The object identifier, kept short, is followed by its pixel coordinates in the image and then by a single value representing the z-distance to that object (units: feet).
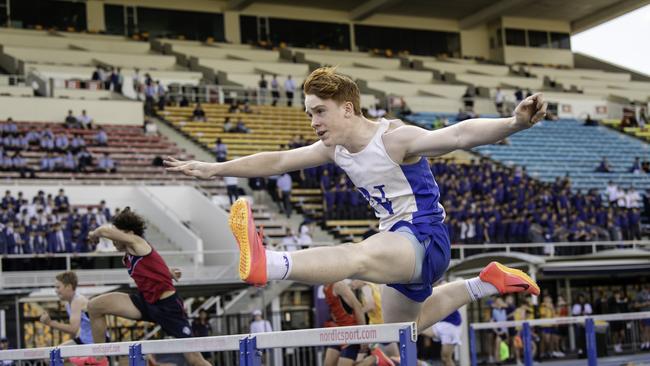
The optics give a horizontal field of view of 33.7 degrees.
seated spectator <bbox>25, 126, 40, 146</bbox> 97.04
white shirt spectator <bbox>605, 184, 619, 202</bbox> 108.37
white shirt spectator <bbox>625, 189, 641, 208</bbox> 107.65
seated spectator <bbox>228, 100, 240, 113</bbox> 122.39
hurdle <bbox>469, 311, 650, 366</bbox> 41.52
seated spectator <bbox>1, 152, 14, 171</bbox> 90.28
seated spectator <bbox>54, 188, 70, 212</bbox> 82.94
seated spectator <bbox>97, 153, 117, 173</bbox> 95.50
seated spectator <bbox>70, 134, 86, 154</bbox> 97.04
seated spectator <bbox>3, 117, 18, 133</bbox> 97.19
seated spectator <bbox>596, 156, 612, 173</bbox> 125.56
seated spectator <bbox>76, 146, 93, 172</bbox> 94.53
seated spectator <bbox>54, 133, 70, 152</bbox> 96.48
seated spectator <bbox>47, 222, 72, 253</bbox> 75.97
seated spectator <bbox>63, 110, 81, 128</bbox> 104.47
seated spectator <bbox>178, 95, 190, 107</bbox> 119.85
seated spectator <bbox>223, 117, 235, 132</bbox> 113.09
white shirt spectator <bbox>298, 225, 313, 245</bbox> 83.53
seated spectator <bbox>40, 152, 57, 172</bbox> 92.38
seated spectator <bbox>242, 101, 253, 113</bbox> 123.43
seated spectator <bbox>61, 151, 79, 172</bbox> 93.61
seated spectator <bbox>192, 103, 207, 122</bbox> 115.85
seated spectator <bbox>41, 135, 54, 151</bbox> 96.02
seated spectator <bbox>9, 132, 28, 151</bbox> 95.20
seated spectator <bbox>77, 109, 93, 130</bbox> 105.09
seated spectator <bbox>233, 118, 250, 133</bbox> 114.21
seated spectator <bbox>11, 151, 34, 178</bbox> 89.86
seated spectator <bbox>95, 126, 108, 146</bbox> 101.88
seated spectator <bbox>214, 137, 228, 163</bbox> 98.52
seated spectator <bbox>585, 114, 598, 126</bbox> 145.14
